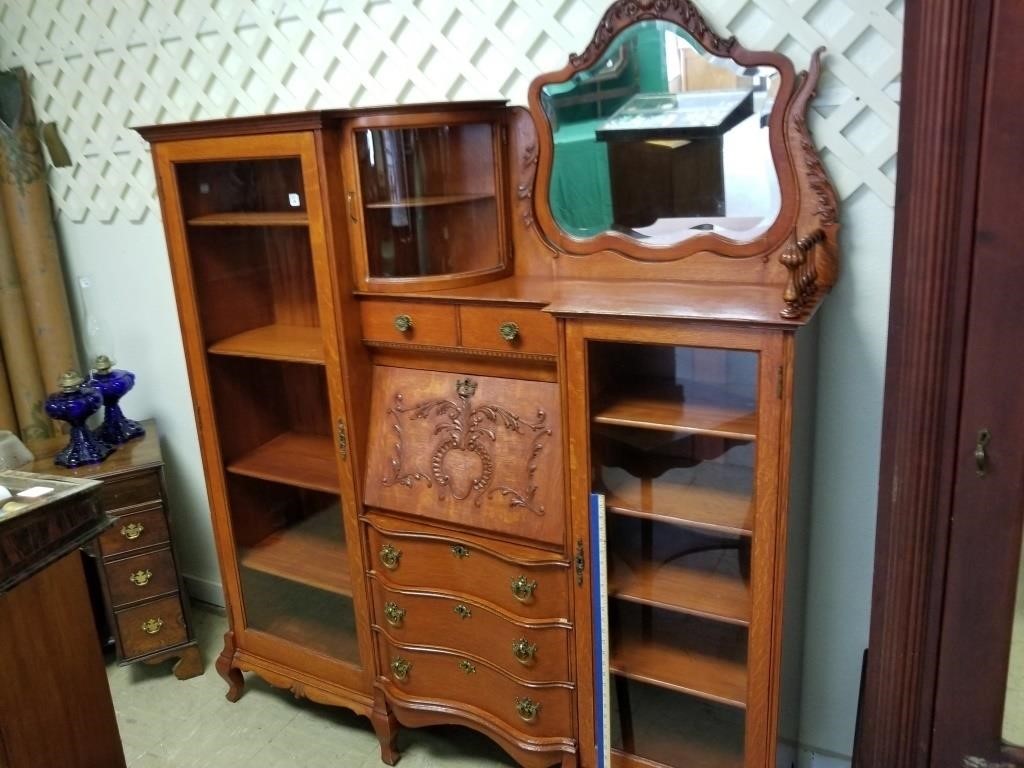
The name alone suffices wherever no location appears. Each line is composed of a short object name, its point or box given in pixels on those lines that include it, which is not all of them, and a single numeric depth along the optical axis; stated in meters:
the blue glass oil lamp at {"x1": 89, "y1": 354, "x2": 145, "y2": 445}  2.27
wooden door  0.99
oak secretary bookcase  1.43
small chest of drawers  2.19
